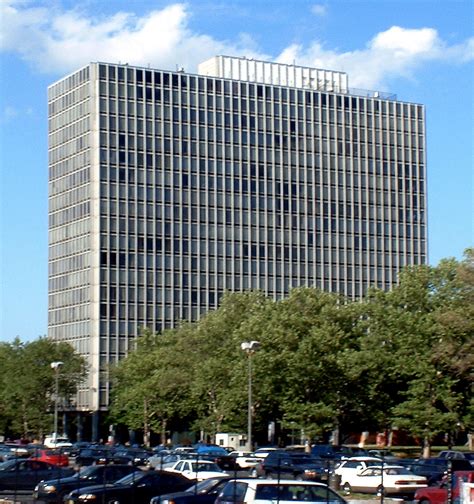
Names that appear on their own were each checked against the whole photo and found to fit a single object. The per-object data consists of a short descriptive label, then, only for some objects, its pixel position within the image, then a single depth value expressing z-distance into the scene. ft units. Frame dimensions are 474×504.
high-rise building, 559.38
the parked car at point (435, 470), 177.06
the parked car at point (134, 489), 142.72
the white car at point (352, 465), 191.01
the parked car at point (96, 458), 195.11
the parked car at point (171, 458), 203.15
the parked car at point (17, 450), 227.98
